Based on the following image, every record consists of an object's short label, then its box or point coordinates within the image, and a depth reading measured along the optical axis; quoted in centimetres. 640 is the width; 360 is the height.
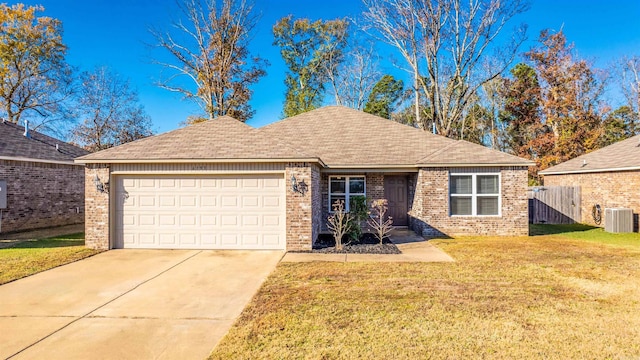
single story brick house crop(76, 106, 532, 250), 899
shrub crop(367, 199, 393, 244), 1218
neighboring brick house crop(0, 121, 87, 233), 1224
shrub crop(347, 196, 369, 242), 1030
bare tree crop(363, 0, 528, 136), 2031
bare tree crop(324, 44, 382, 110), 2842
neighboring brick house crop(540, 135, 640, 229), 1256
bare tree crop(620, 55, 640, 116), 2609
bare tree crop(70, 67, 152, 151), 2636
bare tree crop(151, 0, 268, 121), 2258
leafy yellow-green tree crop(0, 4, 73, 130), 2269
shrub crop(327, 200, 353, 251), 929
